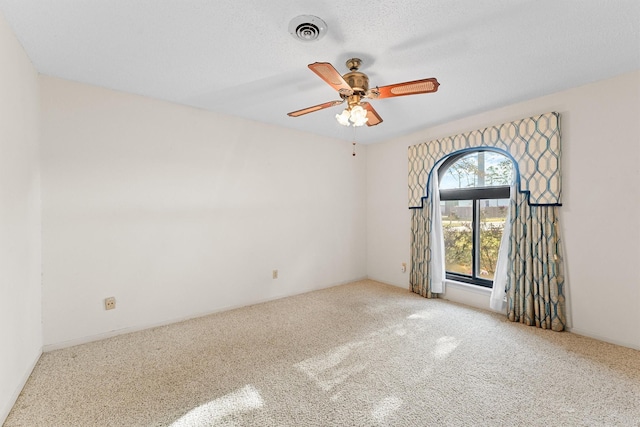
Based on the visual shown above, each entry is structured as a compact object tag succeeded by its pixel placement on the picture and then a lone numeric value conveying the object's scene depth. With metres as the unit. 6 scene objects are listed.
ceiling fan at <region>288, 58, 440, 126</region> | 1.83
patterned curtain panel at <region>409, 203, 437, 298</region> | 3.79
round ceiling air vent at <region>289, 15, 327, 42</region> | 1.67
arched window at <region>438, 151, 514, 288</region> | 3.40
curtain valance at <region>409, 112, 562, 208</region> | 2.72
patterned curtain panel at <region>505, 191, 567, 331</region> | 2.73
